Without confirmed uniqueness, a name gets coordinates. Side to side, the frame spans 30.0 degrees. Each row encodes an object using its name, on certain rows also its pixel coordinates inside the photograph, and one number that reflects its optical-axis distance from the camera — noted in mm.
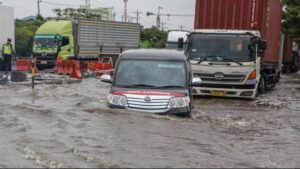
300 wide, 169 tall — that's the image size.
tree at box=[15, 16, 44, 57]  51406
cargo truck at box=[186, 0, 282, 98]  17625
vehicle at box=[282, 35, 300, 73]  38156
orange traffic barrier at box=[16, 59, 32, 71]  30953
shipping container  19141
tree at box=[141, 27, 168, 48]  77125
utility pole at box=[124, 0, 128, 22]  90938
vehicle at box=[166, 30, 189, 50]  33700
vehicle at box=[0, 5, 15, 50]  34281
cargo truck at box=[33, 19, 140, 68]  32219
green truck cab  32156
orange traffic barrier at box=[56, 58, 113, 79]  27391
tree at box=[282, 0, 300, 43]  29244
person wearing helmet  28281
